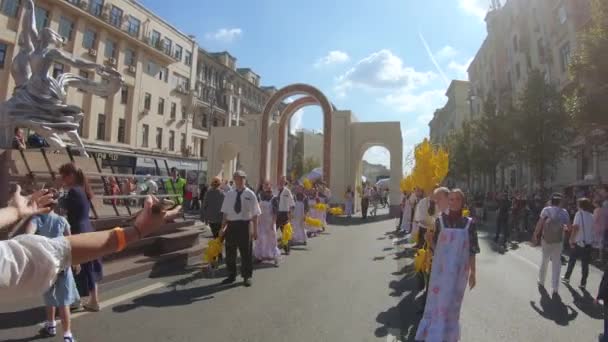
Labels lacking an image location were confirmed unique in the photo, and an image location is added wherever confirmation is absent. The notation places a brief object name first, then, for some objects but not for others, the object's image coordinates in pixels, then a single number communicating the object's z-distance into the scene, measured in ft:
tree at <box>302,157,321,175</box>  230.27
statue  34.45
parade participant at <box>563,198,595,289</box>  26.68
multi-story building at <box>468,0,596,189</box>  88.48
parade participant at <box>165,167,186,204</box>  40.11
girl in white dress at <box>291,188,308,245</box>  44.19
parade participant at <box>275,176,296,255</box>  38.58
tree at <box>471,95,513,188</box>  83.41
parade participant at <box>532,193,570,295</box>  24.81
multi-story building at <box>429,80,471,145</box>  222.89
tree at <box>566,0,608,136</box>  38.91
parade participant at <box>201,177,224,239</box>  31.37
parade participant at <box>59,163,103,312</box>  16.49
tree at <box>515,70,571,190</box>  72.18
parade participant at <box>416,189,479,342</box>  14.19
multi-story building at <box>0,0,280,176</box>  94.52
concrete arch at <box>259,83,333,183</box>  96.71
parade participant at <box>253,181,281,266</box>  32.91
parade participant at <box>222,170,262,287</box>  24.54
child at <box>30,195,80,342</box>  14.17
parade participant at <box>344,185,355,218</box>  87.20
